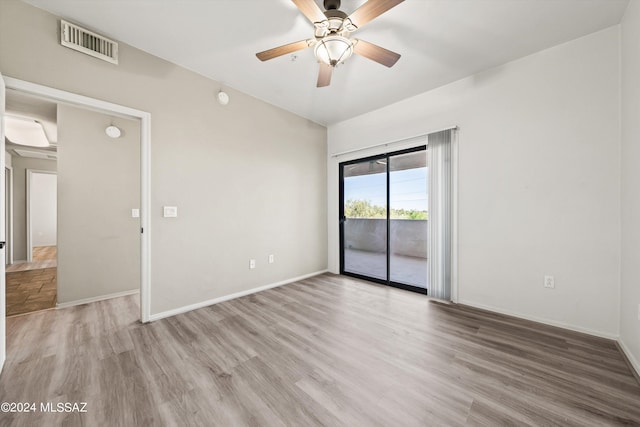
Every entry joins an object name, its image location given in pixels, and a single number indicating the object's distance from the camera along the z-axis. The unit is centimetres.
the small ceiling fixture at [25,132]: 365
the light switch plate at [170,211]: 258
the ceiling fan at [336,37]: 161
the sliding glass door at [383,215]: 370
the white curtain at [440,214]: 296
